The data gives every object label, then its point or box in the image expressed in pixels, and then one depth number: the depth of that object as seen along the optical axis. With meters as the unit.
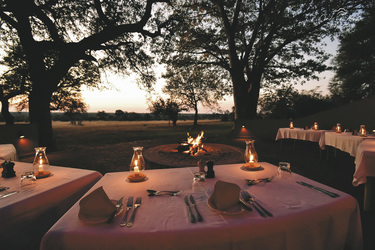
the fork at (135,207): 1.03
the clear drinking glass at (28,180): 1.67
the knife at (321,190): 1.35
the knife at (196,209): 1.09
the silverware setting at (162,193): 1.46
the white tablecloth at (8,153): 3.32
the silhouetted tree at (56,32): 7.57
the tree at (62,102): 17.27
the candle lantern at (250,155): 2.12
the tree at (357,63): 15.04
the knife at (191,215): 1.07
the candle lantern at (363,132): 4.85
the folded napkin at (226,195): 1.17
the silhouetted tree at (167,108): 29.53
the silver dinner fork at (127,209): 1.05
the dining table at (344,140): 4.54
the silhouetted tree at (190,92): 24.62
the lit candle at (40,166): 2.01
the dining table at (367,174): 2.87
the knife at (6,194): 1.45
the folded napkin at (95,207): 1.10
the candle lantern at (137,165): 1.86
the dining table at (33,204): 1.33
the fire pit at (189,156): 3.87
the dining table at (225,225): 0.95
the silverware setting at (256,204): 1.12
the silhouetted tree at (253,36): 9.30
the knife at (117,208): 1.08
